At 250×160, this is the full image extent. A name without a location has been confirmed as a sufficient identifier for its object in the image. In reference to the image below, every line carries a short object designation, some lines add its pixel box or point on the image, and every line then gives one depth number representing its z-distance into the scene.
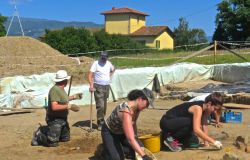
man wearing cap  9.43
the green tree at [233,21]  53.09
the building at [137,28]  78.44
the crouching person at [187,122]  6.51
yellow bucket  6.95
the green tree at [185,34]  88.82
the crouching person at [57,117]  7.81
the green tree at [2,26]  59.77
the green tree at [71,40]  49.47
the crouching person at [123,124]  5.35
